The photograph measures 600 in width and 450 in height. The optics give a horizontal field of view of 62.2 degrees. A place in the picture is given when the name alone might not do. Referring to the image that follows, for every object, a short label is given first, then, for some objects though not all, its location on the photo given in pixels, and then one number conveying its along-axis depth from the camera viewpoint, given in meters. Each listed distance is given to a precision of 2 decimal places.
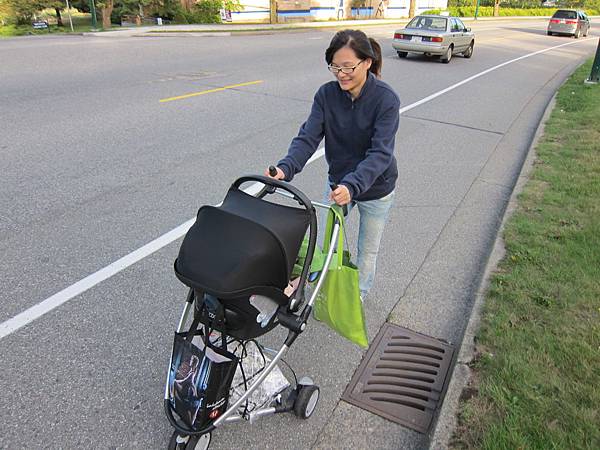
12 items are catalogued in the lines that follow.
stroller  2.03
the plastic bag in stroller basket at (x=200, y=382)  2.09
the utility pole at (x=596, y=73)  12.34
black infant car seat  2.00
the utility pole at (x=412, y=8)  43.84
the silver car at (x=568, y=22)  30.91
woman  2.59
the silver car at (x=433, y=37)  16.03
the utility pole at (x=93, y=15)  23.95
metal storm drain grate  2.76
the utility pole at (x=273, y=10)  32.03
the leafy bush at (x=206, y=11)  29.84
